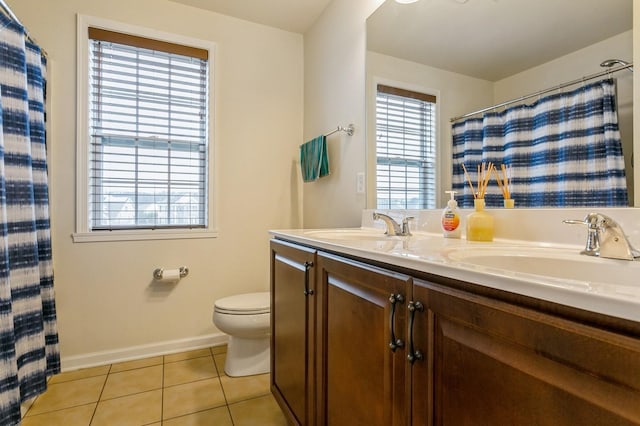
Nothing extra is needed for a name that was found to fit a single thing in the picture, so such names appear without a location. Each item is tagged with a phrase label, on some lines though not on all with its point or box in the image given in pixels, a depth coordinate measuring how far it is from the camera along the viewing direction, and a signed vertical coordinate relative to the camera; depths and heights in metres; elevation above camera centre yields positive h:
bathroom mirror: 0.91 +0.58
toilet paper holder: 2.19 -0.39
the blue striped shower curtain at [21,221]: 1.34 -0.03
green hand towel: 2.21 +0.38
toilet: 1.88 -0.67
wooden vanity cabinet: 0.42 -0.25
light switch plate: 1.90 +0.18
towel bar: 1.99 +0.52
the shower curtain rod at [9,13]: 1.42 +0.91
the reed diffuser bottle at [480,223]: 1.13 -0.03
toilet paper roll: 2.19 -0.41
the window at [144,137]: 2.08 +0.51
